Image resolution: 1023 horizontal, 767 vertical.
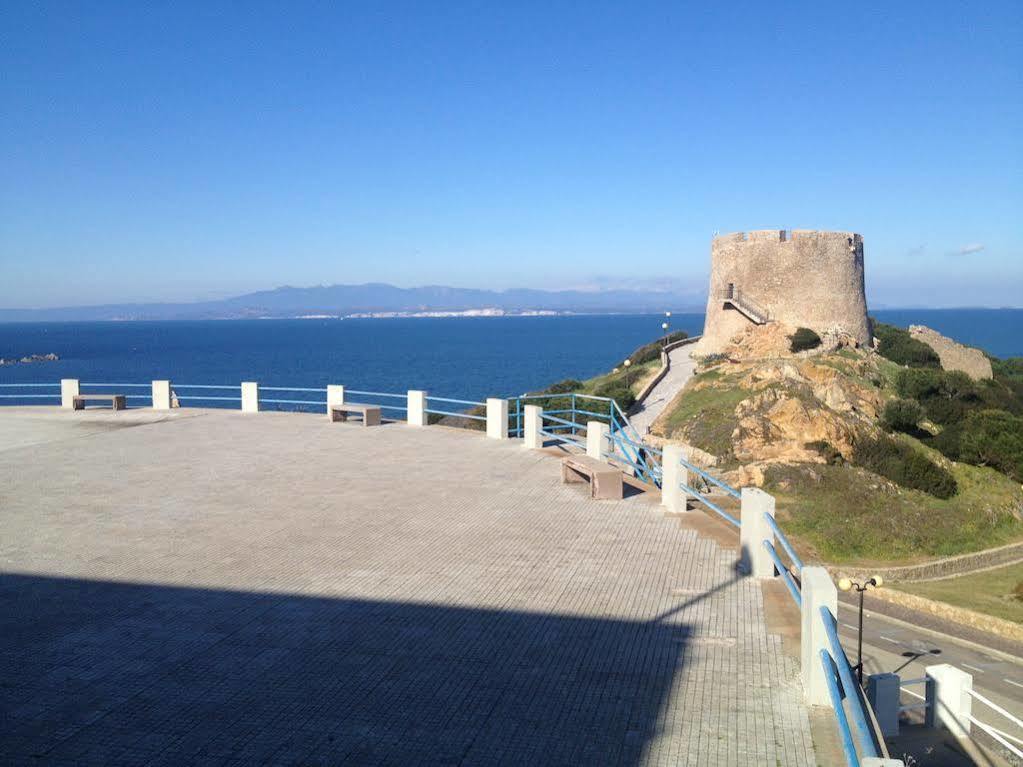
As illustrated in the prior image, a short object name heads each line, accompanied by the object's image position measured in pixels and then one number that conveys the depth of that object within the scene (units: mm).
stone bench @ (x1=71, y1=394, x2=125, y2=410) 19234
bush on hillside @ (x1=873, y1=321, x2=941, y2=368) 47906
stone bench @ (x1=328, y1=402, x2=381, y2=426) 16984
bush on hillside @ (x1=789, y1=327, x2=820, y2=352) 41406
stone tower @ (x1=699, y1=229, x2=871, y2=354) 43719
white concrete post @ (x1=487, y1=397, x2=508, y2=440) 15195
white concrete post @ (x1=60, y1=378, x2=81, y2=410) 19766
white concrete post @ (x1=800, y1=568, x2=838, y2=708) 5094
